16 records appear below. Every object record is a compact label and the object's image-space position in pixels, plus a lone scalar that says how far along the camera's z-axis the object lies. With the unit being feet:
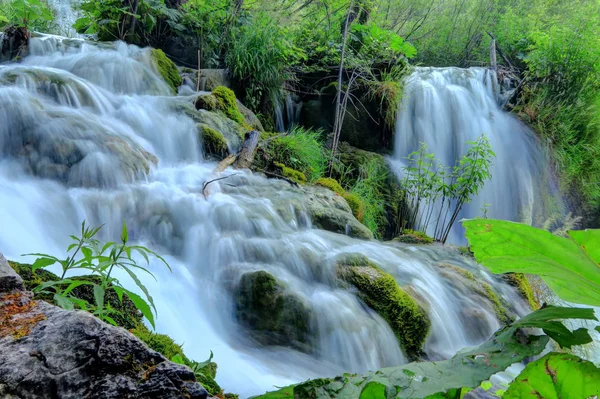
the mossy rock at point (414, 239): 18.98
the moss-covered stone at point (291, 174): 19.60
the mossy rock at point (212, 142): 18.93
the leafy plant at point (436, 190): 19.54
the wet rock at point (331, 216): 16.42
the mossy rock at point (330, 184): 20.42
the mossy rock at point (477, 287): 13.03
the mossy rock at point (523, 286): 14.80
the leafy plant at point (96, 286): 4.20
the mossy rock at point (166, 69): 23.09
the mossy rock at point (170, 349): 5.37
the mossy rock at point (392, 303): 10.90
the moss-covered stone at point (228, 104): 21.67
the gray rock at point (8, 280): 3.82
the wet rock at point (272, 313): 9.96
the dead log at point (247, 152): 18.60
